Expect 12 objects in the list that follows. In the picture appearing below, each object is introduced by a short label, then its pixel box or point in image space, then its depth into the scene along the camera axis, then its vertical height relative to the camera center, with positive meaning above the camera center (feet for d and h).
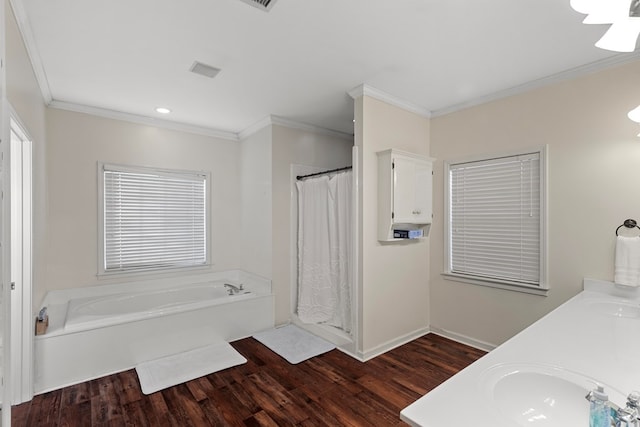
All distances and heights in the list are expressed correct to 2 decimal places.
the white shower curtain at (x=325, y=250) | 10.59 -1.34
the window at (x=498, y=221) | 8.84 -0.25
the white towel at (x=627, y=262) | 6.98 -1.09
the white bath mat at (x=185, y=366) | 8.13 -4.33
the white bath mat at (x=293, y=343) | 9.68 -4.34
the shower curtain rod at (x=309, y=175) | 10.57 +1.44
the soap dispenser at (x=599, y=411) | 2.39 -1.52
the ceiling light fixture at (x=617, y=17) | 3.21 +2.07
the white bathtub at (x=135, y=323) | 8.00 -3.34
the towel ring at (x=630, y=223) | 7.17 -0.23
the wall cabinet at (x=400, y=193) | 9.34 +0.62
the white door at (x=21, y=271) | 7.06 -1.33
